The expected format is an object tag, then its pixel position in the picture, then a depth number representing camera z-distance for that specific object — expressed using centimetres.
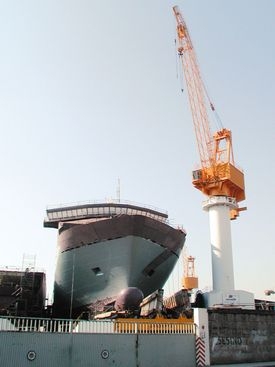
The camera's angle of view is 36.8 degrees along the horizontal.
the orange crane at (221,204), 3691
